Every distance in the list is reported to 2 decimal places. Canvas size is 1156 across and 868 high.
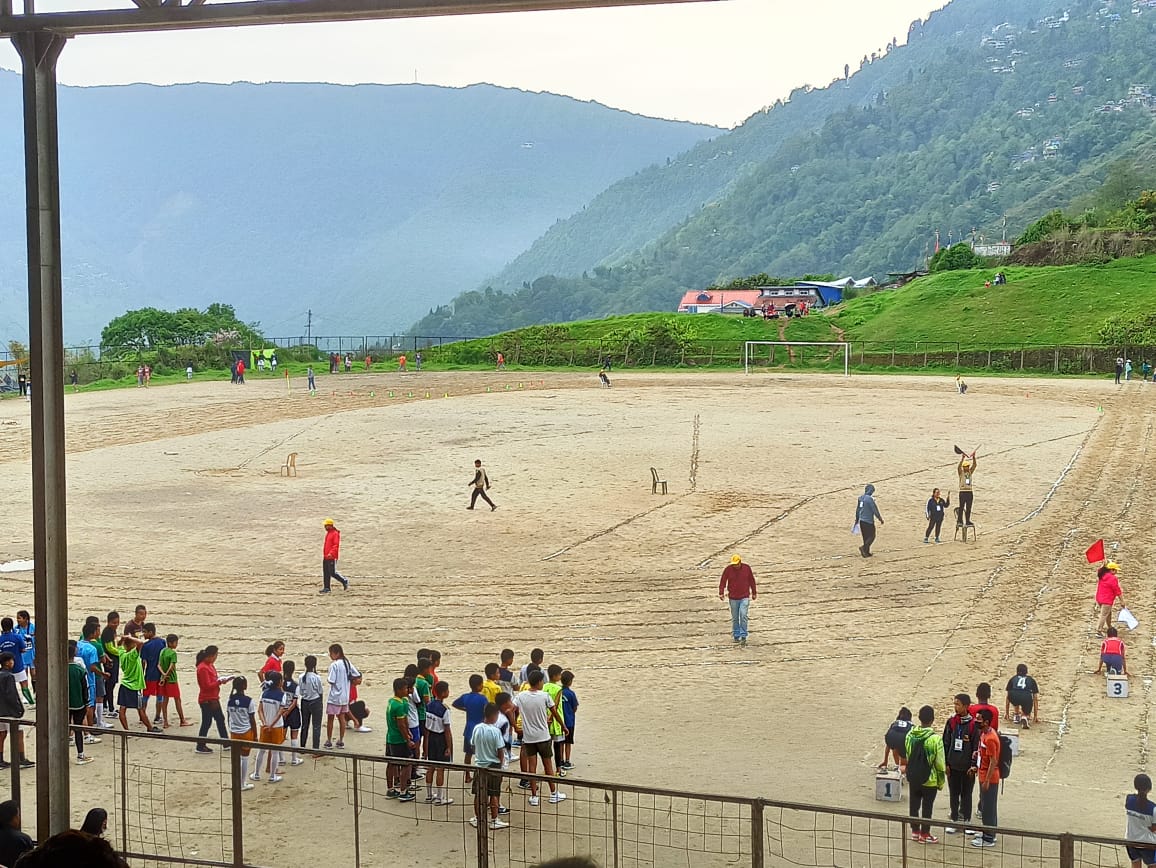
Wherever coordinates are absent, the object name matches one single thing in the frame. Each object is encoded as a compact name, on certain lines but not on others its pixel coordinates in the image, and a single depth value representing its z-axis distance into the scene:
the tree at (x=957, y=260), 101.94
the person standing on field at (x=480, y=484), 26.83
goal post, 69.31
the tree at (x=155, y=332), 79.19
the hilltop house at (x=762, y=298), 108.91
